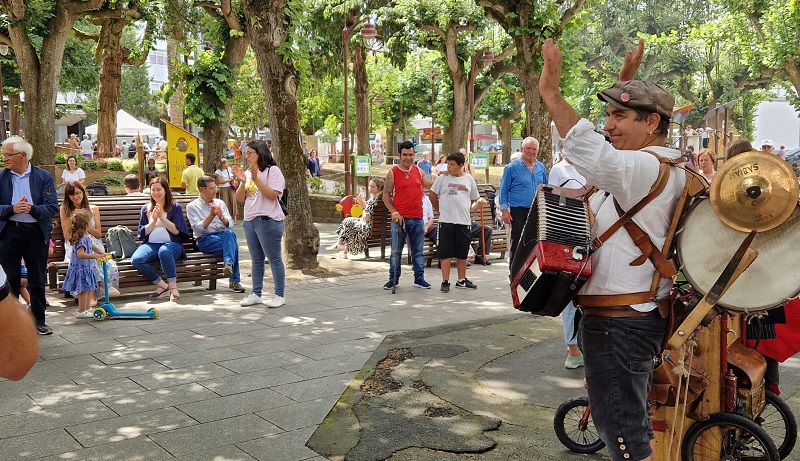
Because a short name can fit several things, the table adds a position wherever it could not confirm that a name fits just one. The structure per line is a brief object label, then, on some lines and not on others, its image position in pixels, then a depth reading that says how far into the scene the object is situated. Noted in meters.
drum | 3.01
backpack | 9.82
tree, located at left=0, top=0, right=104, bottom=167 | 16.86
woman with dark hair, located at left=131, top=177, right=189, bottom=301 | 9.48
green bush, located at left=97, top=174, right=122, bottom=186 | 24.03
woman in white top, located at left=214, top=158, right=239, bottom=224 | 19.65
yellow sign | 18.72
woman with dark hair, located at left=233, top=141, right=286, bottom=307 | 8.93
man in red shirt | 10.23
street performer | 3.05
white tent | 40.22
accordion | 3.03
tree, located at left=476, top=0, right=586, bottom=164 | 14.41
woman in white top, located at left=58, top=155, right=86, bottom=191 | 17.27
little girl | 8.48
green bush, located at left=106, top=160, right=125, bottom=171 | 26.02
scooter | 8.24
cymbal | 2.93
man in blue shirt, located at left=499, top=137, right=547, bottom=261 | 9.48
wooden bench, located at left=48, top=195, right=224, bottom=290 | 9.45
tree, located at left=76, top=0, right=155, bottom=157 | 22.27
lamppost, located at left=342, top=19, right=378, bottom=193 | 19.42
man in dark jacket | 7.48
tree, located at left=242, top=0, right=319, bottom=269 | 11.12
